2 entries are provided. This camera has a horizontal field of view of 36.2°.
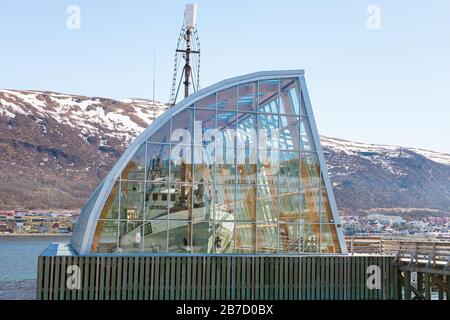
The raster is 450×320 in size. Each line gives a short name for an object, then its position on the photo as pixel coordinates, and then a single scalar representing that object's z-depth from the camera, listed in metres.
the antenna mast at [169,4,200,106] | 47.25
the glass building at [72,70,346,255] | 29.12
